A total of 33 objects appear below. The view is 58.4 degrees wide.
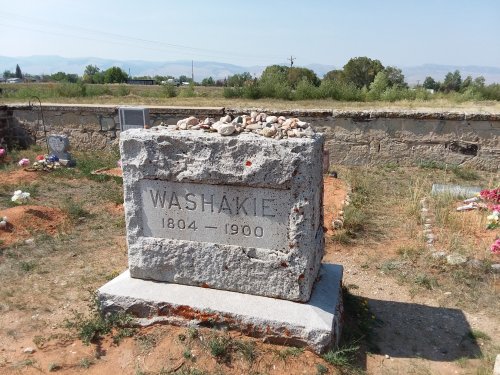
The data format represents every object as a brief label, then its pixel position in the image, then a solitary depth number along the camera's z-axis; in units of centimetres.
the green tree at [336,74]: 3580
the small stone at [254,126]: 330
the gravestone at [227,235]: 312
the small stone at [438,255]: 481
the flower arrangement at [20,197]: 677
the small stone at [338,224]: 580
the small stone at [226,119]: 345
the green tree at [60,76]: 5295
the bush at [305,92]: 1378
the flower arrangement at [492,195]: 630
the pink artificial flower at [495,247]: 480
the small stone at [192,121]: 351
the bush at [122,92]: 1659
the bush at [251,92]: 1381
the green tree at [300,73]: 2960
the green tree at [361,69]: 3547
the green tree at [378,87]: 1405
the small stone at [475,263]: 461
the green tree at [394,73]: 3825
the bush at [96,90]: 1596
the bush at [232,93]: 1427
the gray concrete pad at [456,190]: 679
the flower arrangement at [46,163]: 877
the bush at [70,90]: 1555
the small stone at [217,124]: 328
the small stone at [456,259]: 469
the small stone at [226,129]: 318
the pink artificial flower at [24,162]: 882
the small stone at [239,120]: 342
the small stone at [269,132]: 316
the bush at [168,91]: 1598
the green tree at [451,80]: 4778
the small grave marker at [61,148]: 930
